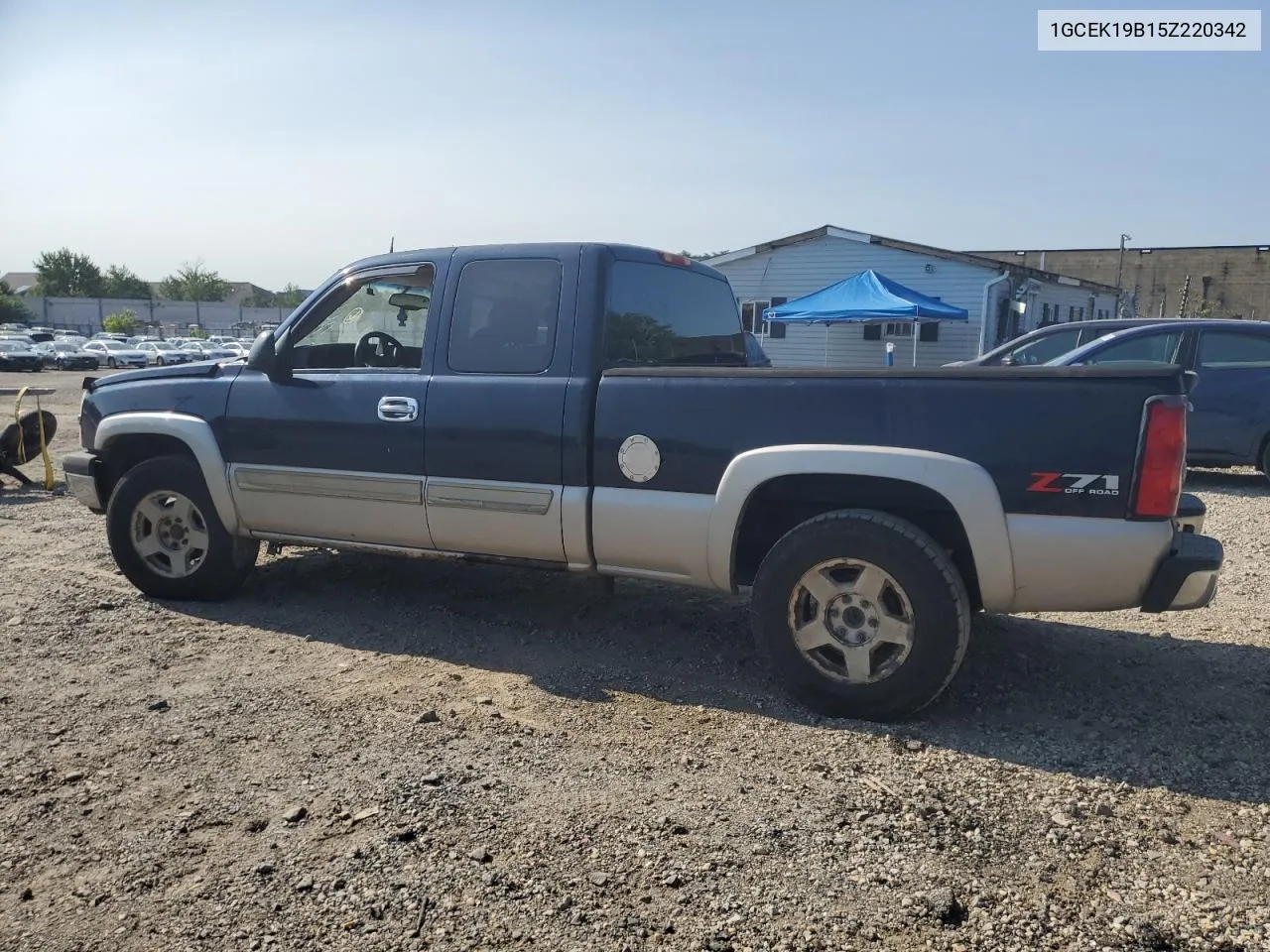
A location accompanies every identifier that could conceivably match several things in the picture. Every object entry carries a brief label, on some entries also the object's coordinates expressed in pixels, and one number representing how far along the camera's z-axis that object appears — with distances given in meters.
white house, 21.25
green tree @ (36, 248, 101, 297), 90.53
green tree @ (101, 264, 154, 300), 98.00
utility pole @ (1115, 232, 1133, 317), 47.00
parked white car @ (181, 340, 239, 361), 42.41
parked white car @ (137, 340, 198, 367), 44.44
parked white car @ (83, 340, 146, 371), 44.38
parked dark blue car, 8.81
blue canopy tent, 18.53
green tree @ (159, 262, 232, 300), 110.56
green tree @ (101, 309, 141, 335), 70.19
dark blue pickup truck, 3.43
